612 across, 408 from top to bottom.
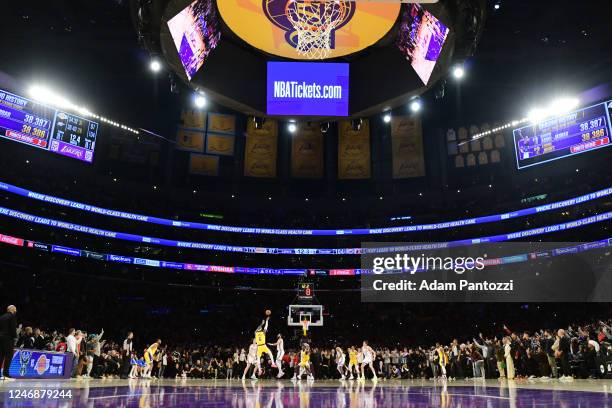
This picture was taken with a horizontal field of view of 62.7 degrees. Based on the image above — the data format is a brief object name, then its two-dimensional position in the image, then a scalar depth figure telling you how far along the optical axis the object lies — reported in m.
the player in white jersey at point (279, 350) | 20.17
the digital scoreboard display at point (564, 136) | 26.14
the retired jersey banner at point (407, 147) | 33.47
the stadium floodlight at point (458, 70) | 17.29
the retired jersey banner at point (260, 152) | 34.94
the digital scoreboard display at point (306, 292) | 27.66
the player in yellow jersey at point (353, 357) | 21.97
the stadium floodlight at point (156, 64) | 17.26
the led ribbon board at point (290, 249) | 30.25
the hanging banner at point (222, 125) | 34.12
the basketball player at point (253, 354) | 19.61
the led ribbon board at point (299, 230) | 30.56
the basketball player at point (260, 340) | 18.58
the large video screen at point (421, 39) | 15.71
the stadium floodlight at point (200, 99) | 18.20
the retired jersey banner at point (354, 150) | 34.84
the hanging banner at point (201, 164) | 34.56
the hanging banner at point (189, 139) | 33.69
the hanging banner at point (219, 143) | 34.19
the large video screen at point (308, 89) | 17.61
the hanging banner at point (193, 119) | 33.72
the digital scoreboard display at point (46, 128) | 27.00
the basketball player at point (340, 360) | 23.00
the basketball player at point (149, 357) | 19.90
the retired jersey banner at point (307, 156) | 35.59
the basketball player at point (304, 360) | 21.77
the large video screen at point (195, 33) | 15.51
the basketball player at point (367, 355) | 20.98
